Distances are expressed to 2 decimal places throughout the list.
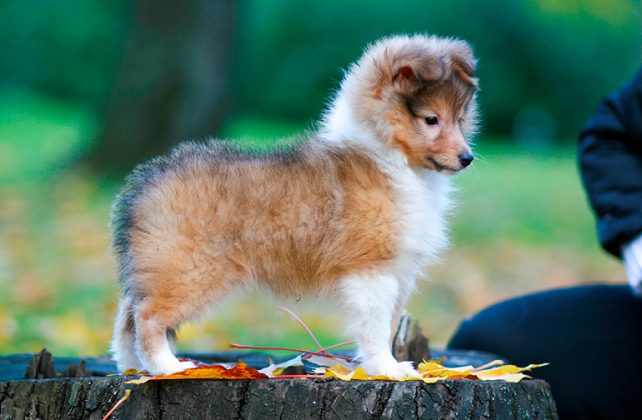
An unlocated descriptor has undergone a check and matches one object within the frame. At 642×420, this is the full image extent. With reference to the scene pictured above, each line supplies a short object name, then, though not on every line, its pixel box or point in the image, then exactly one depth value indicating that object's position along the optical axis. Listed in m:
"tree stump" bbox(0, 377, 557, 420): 5.76
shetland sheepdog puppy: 5.95
